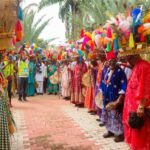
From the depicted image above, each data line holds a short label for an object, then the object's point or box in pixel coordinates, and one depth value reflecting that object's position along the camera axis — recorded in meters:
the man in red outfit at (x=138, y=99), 4.40
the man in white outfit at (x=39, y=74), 16.27
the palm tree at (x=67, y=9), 25.34
